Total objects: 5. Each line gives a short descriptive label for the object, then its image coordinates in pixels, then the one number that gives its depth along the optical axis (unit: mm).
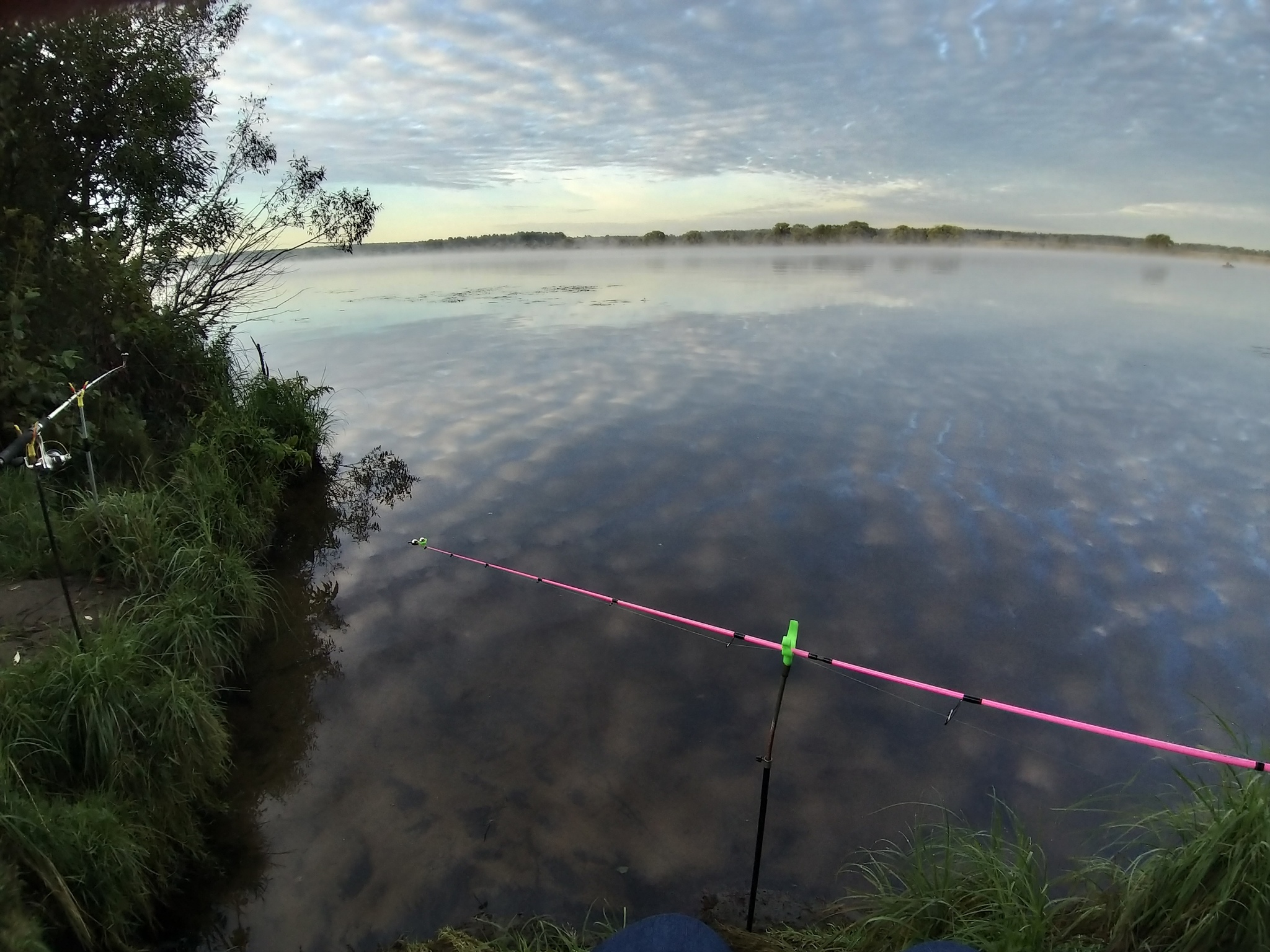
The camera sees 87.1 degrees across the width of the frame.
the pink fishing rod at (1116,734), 3094
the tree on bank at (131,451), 3555
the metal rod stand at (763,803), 3196
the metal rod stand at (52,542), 3658
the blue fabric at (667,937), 2256
